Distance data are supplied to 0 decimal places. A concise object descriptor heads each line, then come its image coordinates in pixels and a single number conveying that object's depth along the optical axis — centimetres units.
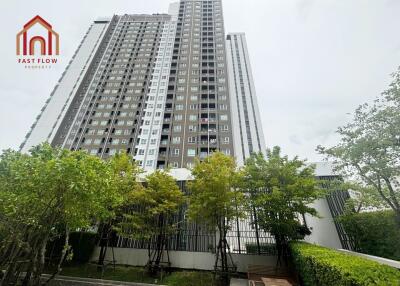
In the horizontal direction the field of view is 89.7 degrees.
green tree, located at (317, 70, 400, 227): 839
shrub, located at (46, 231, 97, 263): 1457
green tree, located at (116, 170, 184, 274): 1233
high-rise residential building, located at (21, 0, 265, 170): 4275
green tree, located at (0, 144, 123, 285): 771
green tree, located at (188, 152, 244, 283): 1104
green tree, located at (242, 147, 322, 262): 1095
